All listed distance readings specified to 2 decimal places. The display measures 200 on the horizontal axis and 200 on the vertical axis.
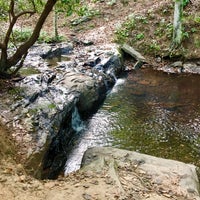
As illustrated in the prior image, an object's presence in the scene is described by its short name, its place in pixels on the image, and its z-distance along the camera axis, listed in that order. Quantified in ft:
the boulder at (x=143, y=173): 19.38
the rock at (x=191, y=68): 51.04
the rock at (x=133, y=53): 55.06
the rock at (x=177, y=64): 52.41
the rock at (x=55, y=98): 23.90
